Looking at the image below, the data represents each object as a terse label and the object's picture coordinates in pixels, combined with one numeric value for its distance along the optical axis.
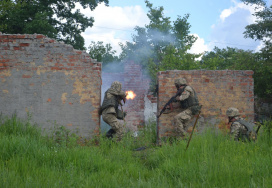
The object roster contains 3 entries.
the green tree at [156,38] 20.89
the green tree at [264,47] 12.55
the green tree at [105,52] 29.33
